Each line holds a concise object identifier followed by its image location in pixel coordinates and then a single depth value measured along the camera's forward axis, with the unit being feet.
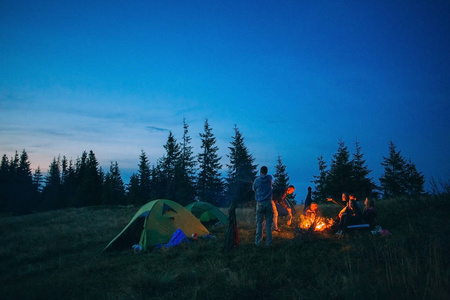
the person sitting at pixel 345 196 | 31.33
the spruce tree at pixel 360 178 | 101.24
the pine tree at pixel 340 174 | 99.81
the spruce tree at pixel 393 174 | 97.96
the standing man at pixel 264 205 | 23.89
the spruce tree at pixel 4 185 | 173.78
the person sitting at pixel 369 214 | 28.35
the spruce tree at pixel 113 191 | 158.92
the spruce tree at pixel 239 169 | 113.50
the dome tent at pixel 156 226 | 31.01
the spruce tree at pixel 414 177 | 87.11
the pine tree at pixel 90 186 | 156.04
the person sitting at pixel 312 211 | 32.30
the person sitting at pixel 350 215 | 27.71
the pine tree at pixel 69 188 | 177.19
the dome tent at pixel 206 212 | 47.55
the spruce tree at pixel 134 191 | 147.24
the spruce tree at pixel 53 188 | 181.76
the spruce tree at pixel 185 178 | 121.19
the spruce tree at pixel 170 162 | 129.39
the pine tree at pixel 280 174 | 130.72
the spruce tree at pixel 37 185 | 196.54
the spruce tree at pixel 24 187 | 184.34
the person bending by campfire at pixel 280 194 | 32.71
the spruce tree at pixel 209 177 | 121.80
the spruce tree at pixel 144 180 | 149.07
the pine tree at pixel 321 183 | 113.27
